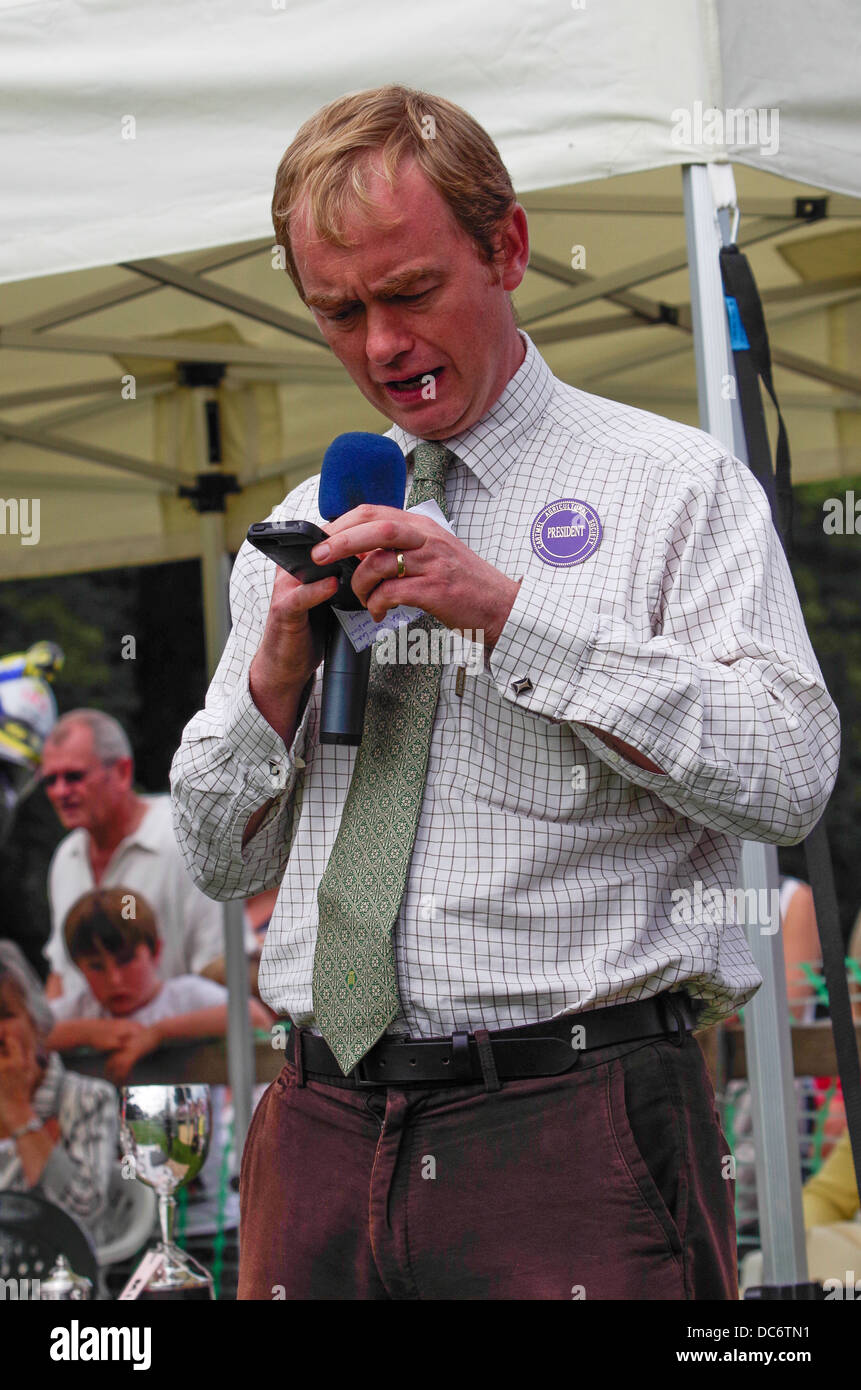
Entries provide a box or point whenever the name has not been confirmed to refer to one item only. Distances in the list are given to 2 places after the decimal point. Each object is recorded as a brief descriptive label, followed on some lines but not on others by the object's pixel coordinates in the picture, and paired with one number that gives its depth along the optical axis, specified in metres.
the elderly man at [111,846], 5.53
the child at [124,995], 5.29
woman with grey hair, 4.94
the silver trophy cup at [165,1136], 2.50
